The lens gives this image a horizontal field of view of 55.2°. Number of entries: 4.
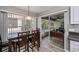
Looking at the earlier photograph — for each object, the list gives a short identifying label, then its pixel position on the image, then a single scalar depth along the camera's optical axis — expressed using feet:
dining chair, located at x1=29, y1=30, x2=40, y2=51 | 5.67
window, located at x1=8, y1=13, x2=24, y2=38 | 5.03
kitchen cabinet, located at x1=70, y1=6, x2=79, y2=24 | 5.28
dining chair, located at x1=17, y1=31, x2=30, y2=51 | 5.48
